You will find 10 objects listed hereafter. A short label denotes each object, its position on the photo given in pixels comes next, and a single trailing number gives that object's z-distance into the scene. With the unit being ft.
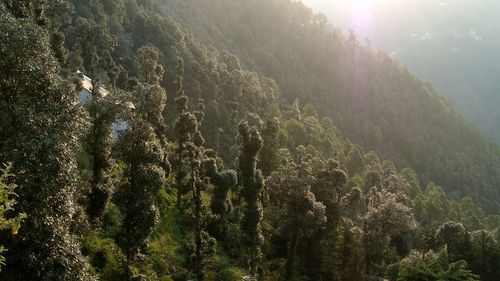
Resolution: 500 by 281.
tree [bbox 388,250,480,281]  162.91
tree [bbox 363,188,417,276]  195.00
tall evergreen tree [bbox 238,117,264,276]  163.53
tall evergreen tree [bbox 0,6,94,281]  74.18
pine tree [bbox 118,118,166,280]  114.42
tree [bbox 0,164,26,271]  36.68
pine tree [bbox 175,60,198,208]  186.50
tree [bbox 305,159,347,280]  200.13
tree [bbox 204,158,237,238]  188.55
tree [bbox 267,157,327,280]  177.88
